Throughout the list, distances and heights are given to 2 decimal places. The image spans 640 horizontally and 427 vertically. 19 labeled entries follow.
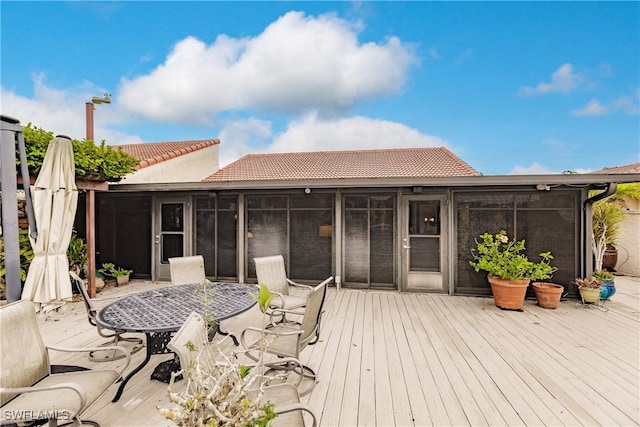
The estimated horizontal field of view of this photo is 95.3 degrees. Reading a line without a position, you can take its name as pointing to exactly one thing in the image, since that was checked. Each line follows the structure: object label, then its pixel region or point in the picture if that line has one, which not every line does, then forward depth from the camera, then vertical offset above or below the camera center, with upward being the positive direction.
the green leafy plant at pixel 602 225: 5.77 -0.21
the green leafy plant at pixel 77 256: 5.30 -0.74
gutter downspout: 4.89 -0.30
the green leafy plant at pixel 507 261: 4.52 -0.74
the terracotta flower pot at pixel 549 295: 4.54 -1.25
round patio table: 2.33 -0.87
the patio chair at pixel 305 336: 2.32 -1.05
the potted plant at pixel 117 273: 6.19 -1.23
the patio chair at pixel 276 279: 3.65 -0.86
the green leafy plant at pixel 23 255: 4.60 -0.62
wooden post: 5.25 -0.47
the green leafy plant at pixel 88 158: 4.21 +0.99
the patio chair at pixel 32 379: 1.57 -1.02
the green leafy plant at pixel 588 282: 4.64 -1.09
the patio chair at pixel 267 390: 1.31 -0.87
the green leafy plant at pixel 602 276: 4.84 -1.02
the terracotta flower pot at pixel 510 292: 4.45 -1.19
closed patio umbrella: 3.03 -0.14
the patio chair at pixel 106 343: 2.92 -1.42
